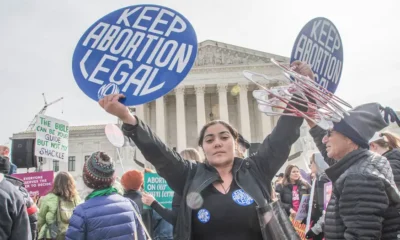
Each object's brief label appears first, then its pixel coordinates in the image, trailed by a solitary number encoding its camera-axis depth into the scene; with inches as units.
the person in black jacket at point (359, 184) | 93.9
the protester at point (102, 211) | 124.3
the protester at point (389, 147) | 154.3
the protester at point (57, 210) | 223.8
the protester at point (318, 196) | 203.6
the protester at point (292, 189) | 300.5
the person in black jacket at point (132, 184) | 207.8
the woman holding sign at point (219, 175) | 91.4
